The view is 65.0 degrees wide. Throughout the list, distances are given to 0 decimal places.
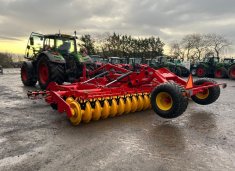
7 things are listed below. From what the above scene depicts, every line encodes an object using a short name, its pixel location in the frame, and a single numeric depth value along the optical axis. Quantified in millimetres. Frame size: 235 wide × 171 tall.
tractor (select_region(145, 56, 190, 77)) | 13643
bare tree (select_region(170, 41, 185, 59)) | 32927
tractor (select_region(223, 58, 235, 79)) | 13190
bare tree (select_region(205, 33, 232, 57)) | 30484
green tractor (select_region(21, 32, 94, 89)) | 6229
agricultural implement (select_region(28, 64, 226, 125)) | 3458
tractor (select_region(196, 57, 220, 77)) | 14331
